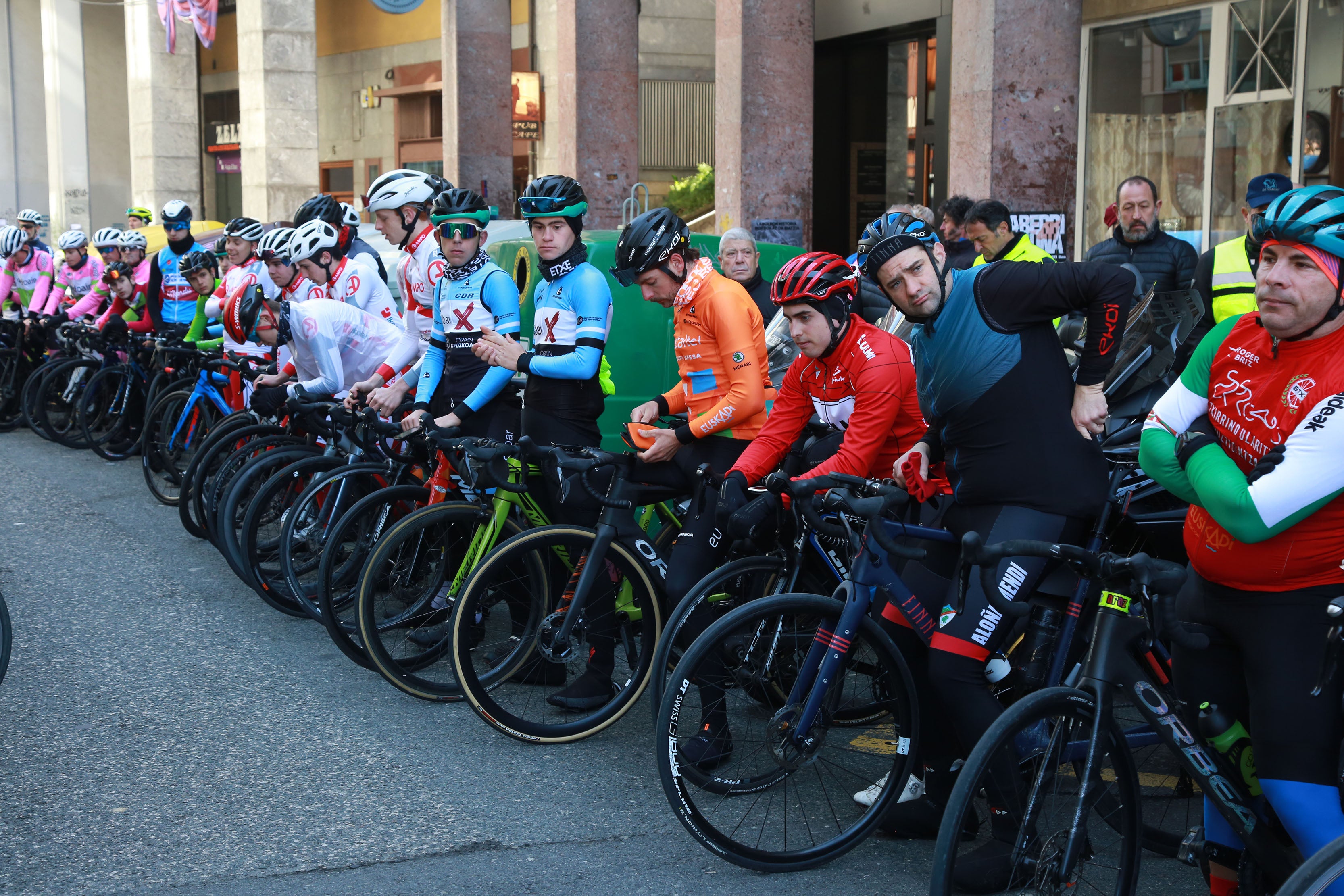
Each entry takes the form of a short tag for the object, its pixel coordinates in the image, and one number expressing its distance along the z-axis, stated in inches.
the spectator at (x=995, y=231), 298.4
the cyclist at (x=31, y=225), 577.9
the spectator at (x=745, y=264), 326.6
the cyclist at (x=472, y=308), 235.6
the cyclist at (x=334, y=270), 302.4
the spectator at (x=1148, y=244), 310.0
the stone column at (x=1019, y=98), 402.6
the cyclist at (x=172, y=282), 443.2
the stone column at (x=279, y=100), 919.7
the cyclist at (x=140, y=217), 547.8
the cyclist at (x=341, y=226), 331.9
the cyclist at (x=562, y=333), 222.1
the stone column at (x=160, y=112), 1097.4
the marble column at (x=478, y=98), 749.3
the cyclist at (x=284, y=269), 308.5
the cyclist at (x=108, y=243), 489.1
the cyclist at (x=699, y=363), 199.5
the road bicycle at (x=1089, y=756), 118.8
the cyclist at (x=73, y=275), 538.0
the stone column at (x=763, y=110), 536.4
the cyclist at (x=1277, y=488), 113.4
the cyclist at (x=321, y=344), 280.8
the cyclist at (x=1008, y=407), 147.8
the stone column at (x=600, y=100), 652.7
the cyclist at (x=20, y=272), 554.9
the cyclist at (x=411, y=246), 276.8
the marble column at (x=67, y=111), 1339.8
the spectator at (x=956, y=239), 319.3
